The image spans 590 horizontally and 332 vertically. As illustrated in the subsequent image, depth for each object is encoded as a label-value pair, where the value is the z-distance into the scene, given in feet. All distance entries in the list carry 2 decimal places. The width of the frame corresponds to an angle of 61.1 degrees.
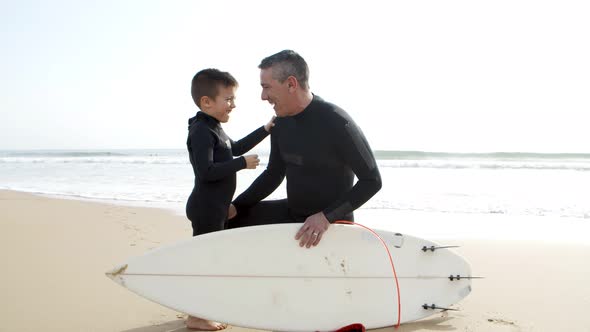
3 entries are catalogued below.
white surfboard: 8.00
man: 7.79
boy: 8.43
